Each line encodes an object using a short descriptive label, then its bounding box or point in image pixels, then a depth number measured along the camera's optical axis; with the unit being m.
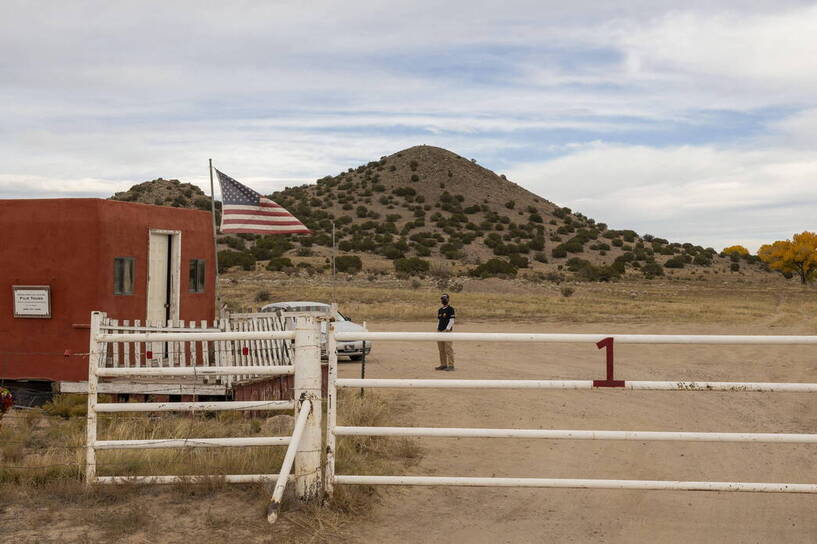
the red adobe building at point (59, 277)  12.76
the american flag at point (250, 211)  13.52
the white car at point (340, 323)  19.05
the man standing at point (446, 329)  16.70
